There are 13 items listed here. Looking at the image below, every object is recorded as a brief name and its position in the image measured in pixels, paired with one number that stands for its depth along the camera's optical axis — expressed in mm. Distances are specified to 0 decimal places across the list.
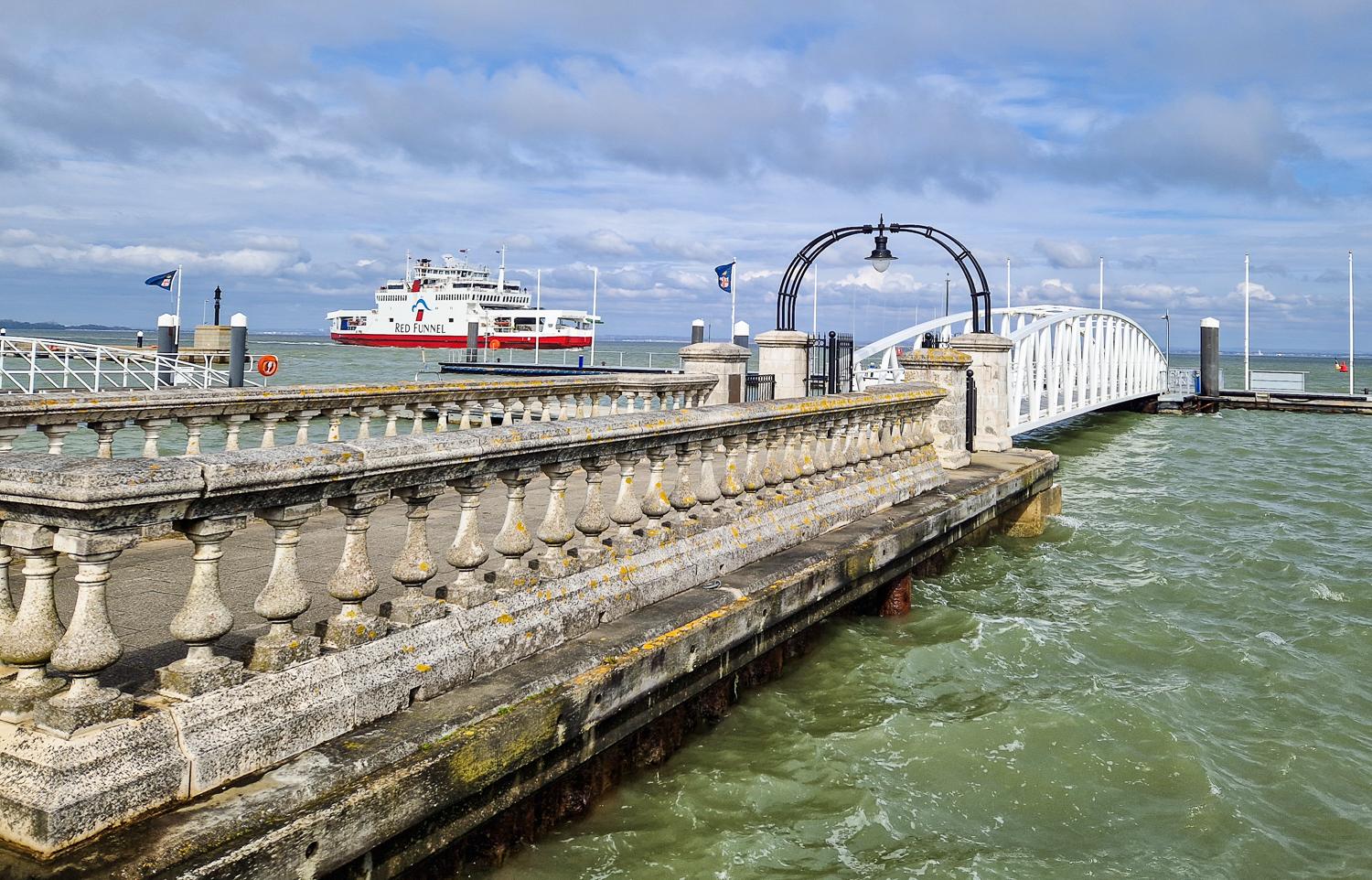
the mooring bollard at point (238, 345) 23344
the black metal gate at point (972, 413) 14476
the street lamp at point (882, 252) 15758
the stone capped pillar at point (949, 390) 12125
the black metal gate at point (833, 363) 20625
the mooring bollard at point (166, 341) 26422
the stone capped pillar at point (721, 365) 15156
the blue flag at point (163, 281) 32562
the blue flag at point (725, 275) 30484
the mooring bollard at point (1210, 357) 48500
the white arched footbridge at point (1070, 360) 27328
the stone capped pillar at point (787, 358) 18219
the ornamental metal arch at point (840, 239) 15508
